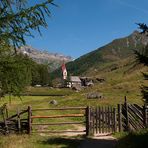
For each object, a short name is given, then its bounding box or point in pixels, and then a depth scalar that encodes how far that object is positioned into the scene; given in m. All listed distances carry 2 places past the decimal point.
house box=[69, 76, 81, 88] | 104.10
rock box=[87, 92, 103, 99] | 30.45
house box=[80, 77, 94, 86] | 106.75
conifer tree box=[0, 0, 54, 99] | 7.96
